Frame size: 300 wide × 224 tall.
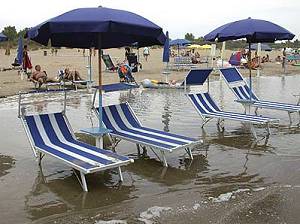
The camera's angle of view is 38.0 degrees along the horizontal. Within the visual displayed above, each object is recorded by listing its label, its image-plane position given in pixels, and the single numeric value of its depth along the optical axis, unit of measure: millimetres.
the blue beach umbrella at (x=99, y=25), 5363
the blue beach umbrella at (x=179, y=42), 36656
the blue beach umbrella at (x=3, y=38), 14123
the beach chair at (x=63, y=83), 15933
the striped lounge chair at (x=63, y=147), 5136
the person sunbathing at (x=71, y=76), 17144
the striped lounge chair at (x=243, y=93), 9414
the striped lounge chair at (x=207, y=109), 7910
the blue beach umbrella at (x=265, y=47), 42334
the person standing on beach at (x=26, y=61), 19411
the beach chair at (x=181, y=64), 27750
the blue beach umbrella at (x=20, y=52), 19578
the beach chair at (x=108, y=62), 20638
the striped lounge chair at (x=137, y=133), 6152
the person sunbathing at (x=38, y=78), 16047
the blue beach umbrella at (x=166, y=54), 18734
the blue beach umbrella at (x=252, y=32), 8872
